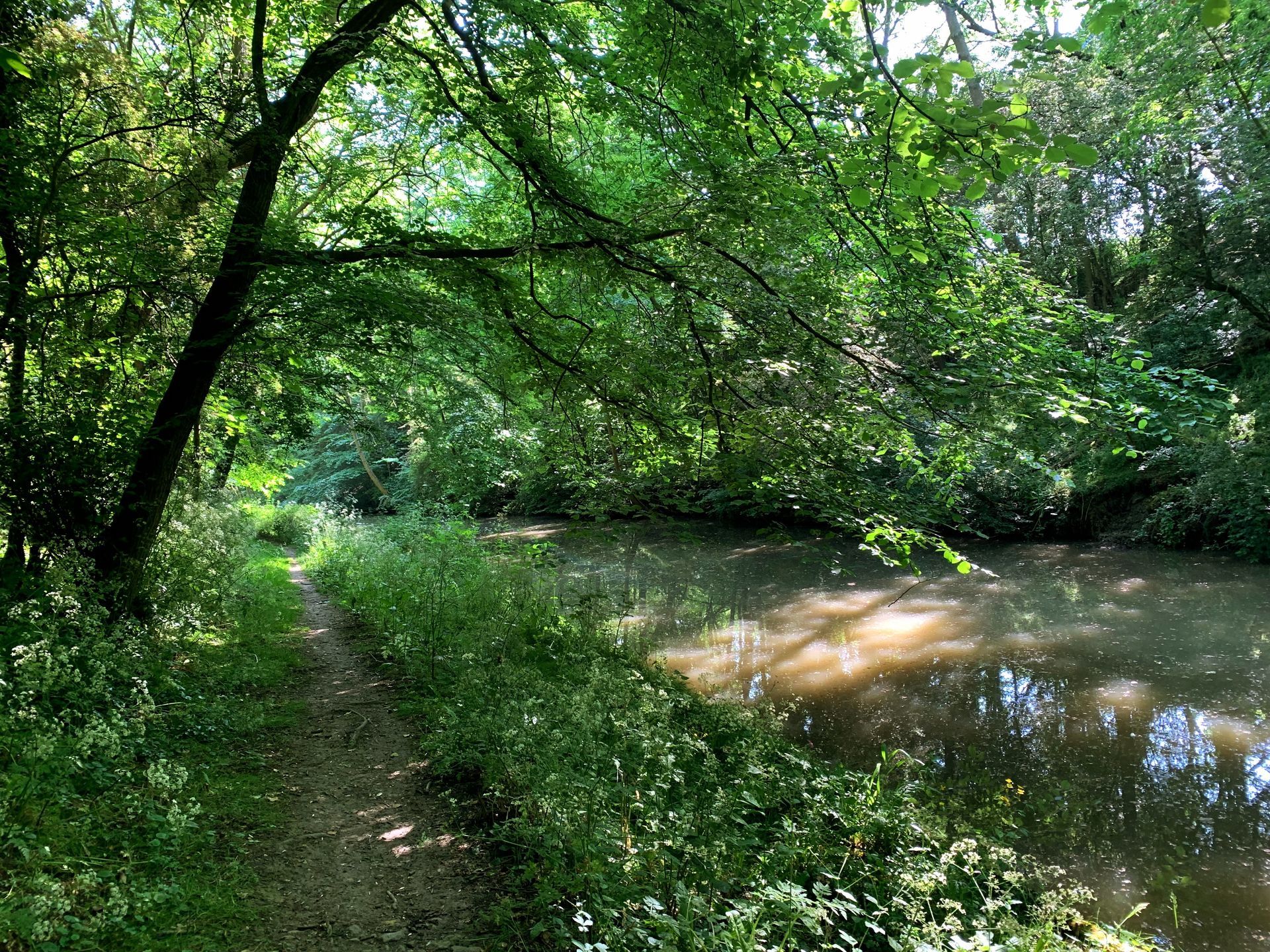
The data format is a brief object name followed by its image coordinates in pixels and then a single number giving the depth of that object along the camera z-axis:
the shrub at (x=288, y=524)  21.09
